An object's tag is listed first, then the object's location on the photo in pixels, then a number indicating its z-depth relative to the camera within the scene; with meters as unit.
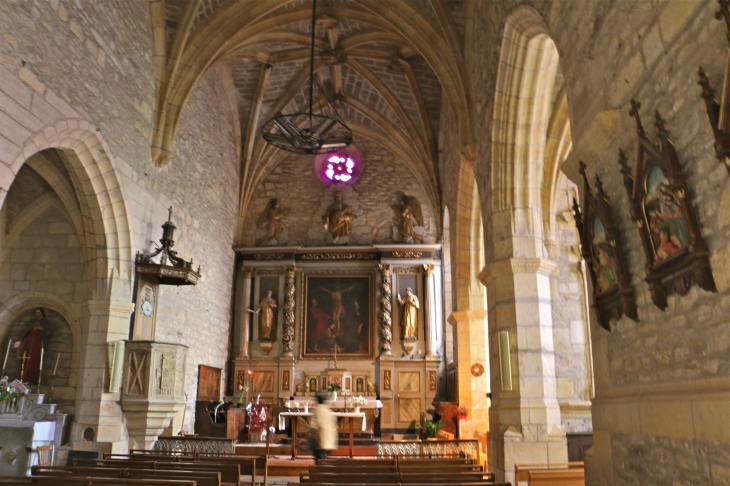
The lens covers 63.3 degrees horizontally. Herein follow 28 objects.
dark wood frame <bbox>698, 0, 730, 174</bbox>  2.90
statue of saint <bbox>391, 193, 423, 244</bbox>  16.98
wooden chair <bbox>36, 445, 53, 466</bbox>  7.81
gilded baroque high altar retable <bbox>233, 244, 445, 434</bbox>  15.78
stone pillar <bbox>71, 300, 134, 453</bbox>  8.78
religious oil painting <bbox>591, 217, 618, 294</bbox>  4.50
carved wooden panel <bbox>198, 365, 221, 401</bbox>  13.42
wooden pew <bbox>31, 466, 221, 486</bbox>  4.97
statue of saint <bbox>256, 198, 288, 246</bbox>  17.33
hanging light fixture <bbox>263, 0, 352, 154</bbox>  10.74
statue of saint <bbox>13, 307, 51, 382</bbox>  9.23
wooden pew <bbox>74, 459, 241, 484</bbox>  5.81
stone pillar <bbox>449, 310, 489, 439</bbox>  12.44
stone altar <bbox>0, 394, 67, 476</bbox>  7.63
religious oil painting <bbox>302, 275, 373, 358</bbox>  16.33
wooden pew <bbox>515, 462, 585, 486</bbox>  5.57
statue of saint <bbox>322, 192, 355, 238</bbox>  17.16
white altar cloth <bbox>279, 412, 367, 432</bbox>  10.82
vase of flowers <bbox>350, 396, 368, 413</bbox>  12.40
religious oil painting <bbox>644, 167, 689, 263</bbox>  3.52
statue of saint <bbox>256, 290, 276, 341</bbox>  16.38
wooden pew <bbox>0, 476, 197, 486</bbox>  4.44
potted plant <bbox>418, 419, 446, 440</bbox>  12.58
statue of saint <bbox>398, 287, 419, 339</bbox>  16.08
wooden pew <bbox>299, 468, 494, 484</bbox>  5.07
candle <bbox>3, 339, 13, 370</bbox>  9.53
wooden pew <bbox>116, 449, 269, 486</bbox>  6.31
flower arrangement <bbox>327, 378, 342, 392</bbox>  13.22
